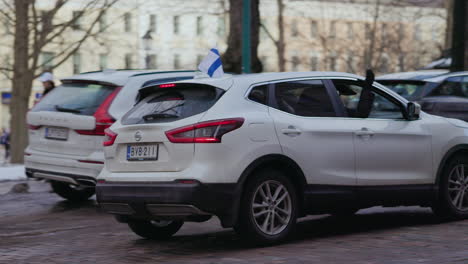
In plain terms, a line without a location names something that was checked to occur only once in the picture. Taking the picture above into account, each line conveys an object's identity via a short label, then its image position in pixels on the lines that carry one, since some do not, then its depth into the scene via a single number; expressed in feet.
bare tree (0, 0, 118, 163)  84.38
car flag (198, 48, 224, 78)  31.96
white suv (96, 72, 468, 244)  26.78
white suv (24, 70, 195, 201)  38.29
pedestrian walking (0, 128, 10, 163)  156.04
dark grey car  42.06
